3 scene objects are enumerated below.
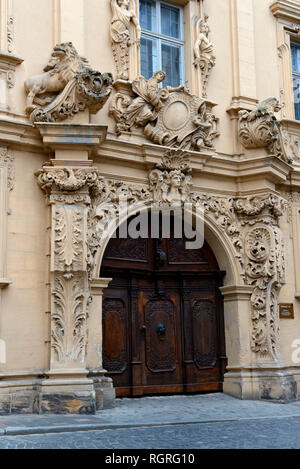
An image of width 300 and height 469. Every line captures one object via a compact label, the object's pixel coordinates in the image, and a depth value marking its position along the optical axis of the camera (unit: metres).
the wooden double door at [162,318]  11.01
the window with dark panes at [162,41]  11.88
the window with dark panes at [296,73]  13.70
